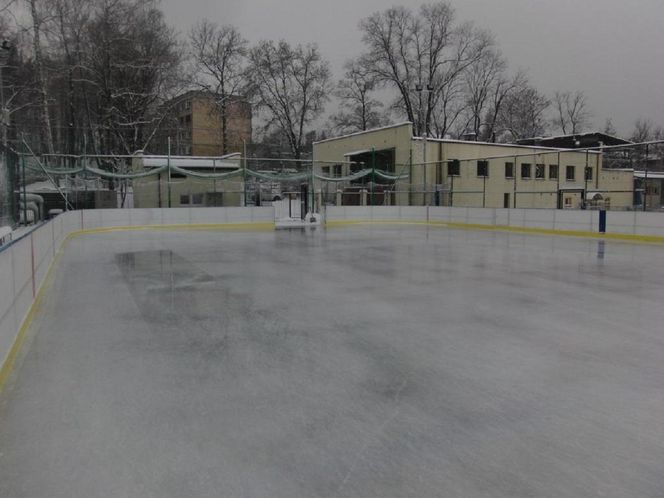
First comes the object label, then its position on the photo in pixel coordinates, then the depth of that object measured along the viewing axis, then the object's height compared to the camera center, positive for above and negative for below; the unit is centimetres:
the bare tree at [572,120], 6000 +872
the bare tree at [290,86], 4334 +926
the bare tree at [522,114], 5138 +840
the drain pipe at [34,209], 1664 -21
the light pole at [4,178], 1105 +51
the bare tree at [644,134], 6425 +779
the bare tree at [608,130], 6712 +857
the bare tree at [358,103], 4656 +849
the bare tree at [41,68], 2491 +643
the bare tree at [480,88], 4850 +1014
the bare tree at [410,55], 4497 +1223
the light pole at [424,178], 2683 +111
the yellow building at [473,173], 1917 +114
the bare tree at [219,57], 3744 +993
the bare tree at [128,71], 2956 +741
